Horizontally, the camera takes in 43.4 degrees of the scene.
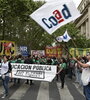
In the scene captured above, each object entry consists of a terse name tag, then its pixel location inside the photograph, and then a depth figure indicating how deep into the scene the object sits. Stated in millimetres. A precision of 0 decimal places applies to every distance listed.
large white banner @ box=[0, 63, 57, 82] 5574
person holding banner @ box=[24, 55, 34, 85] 6084
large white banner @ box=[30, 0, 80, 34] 3466
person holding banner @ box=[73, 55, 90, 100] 3064
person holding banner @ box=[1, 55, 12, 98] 4340
